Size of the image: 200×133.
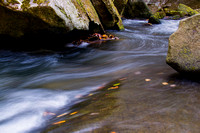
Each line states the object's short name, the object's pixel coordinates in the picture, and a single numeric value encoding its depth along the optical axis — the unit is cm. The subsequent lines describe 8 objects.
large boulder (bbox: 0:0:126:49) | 434
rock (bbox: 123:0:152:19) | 1705
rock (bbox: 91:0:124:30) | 840
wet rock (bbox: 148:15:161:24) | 1399
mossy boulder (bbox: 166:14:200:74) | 211
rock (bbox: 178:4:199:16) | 1850
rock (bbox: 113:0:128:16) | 1354
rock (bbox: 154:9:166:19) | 1890
